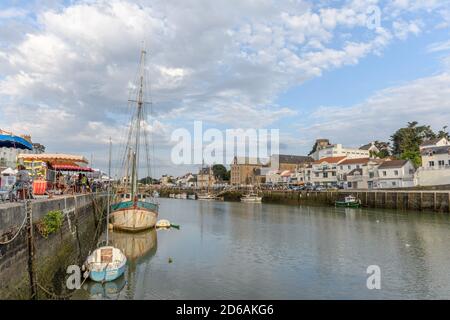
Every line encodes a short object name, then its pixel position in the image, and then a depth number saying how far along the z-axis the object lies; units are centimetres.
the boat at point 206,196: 12699
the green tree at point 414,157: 8484
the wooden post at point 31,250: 1321
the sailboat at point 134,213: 3275
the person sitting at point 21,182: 1563
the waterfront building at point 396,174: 7725
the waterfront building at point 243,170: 17612
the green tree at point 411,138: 8912
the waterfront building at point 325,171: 10264
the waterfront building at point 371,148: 12816
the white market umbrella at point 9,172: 2276
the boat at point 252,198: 10278
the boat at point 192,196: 14011
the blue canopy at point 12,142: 1691
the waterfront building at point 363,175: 8631
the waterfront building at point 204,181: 19050
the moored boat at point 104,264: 1680
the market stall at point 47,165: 2191
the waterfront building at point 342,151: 13162
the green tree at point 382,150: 12469
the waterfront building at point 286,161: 16450
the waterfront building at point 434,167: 6862
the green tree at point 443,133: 10322
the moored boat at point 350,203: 7100
